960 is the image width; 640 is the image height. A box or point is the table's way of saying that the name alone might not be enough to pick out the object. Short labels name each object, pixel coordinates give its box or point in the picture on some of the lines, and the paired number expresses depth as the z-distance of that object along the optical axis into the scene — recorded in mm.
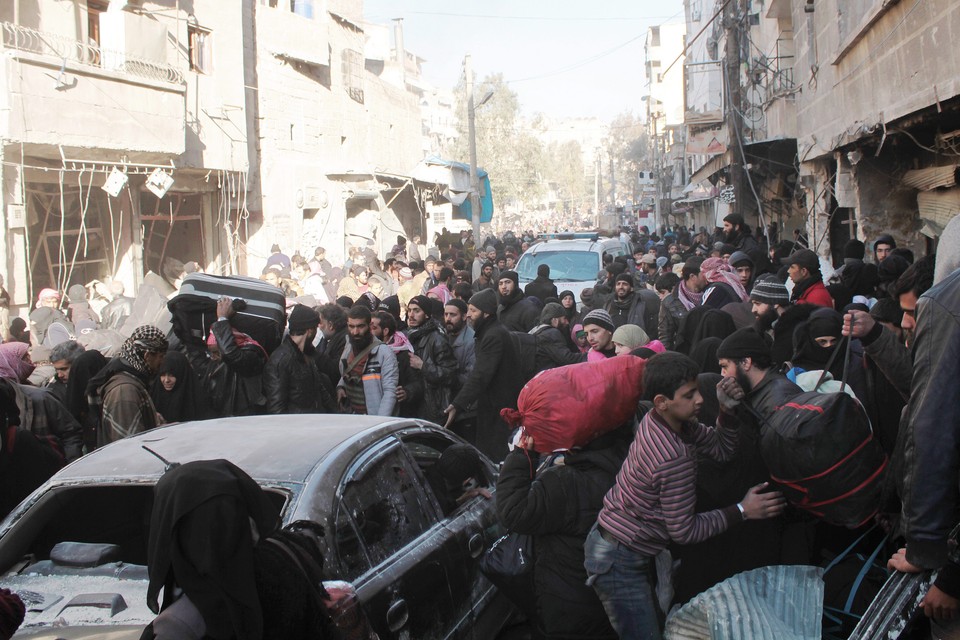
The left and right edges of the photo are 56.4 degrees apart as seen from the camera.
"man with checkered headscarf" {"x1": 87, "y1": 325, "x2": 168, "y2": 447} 5391
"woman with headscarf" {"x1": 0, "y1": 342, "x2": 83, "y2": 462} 5820
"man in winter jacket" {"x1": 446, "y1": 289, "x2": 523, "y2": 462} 6719
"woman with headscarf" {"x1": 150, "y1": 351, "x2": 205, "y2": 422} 5898
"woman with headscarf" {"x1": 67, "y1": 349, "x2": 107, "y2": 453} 6145
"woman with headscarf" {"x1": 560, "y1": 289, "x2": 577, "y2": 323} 10328
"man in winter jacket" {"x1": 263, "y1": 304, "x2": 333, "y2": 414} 6395
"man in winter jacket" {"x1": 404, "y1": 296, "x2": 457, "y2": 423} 7332
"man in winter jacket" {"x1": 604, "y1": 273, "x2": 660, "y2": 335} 9617
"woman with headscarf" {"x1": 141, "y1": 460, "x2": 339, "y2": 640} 2326
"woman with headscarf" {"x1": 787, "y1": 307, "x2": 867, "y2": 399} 4793
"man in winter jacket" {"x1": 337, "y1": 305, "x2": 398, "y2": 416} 6699
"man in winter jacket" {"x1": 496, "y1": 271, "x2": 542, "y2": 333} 9633
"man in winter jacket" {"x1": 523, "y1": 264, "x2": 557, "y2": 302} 12133
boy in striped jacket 3219
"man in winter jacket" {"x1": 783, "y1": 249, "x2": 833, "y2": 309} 7355
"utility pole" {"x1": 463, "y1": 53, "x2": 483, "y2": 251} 27469
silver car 3285
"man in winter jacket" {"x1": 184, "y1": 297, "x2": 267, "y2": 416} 6375
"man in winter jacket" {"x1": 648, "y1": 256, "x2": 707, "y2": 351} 8836
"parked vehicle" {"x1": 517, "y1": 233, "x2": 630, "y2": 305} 15375
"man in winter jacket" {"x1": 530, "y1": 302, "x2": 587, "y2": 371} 7228
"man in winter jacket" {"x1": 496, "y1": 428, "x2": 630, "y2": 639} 3416
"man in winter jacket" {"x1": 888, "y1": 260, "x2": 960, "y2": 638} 2432
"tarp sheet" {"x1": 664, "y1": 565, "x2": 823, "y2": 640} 3077
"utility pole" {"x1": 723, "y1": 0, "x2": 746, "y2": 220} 14562
